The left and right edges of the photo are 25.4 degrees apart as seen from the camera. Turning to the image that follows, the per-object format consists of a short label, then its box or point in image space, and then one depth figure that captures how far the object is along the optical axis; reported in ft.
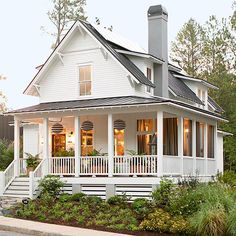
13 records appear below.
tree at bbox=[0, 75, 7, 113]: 193.73
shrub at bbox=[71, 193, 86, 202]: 68.27
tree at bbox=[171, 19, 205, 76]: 142.10
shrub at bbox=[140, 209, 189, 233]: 51.90
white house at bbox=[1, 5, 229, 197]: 69.05
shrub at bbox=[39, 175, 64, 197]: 70.49
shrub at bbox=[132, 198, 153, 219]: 59.11
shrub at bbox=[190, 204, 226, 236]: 48.47
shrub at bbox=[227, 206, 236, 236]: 47.42
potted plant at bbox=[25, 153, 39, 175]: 79.15
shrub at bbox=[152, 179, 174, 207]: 62.18
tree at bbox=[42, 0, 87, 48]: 136.46
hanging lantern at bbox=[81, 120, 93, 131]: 77.76
